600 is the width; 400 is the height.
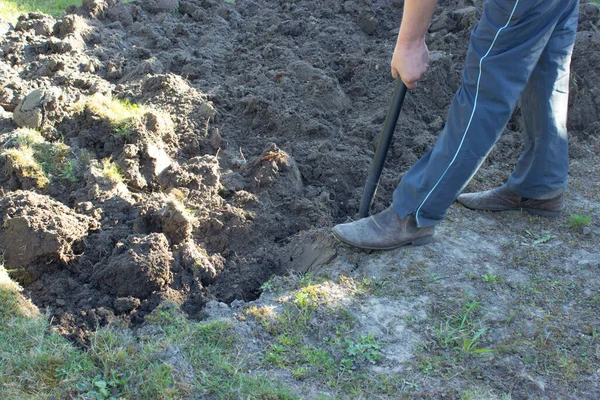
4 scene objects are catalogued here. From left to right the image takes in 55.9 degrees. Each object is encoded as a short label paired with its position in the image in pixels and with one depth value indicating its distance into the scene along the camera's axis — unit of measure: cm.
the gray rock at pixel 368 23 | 613
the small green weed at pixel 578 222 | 349
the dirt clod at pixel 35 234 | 294
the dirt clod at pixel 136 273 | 286
